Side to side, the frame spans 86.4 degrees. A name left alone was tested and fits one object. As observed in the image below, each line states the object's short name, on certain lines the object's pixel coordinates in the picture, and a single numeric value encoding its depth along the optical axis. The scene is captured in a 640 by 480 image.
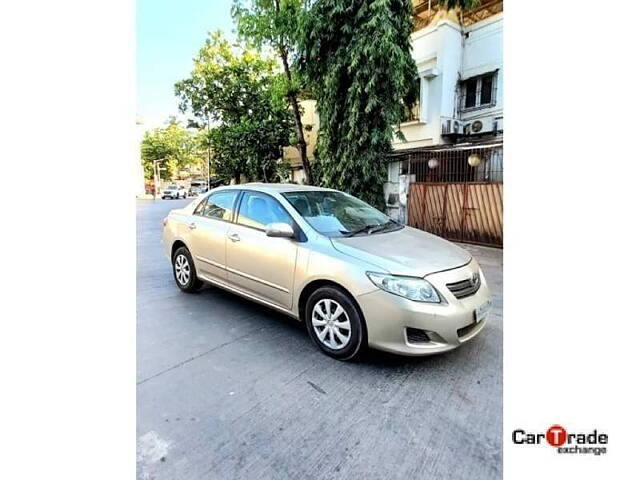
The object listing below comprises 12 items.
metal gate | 7.25
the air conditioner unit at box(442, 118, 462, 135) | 9.48
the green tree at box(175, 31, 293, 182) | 13.46
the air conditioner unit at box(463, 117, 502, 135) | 8.86
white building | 8.80
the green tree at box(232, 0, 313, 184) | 8.91
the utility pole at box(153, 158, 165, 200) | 35.38
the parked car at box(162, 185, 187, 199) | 29.86
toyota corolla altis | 2.31
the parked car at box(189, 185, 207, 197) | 36.09
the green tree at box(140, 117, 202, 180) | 32.22
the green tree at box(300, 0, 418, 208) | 7.43
